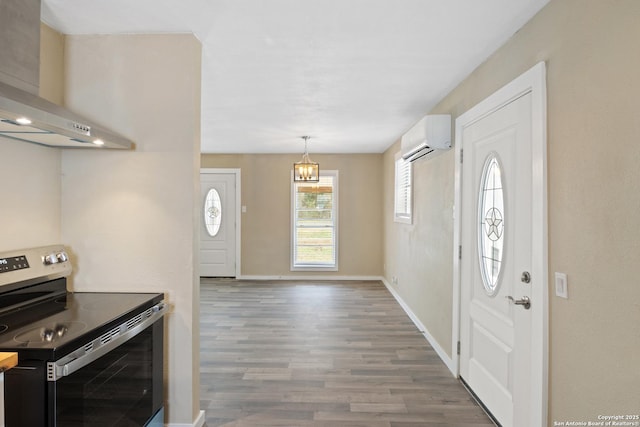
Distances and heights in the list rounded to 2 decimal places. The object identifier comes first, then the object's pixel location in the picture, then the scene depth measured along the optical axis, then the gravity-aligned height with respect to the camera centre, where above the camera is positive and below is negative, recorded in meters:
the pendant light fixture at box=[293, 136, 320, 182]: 5.14 +0.66
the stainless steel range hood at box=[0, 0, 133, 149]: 1.31 +0.46
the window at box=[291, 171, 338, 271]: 6.86 -0.16
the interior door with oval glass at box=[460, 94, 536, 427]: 1.96 -0.28
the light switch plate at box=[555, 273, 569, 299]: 1.63 -0.31
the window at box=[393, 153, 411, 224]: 4.80 +0.37
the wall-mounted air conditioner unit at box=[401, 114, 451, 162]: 3.14 +0.77
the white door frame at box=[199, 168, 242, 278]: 6.79 +0.29
